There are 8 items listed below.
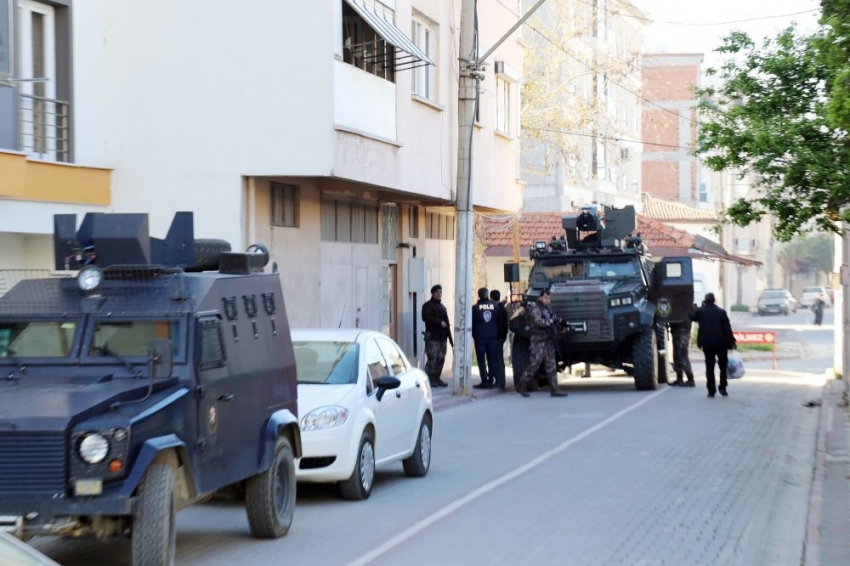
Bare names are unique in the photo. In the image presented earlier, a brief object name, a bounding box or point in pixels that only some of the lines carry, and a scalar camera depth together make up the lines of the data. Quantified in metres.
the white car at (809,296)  91.39
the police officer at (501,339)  25.41
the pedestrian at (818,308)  64.62
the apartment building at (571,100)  40.47
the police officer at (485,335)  25.22
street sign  38.15
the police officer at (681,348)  26.45
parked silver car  80.69
